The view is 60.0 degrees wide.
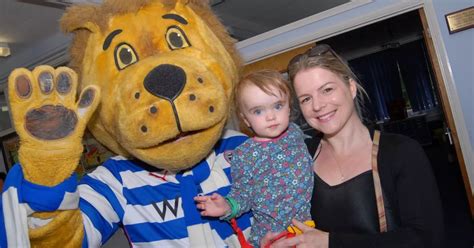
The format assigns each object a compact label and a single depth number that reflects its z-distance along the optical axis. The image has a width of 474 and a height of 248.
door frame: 3.73
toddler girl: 1.51
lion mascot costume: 1.10
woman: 1.28
